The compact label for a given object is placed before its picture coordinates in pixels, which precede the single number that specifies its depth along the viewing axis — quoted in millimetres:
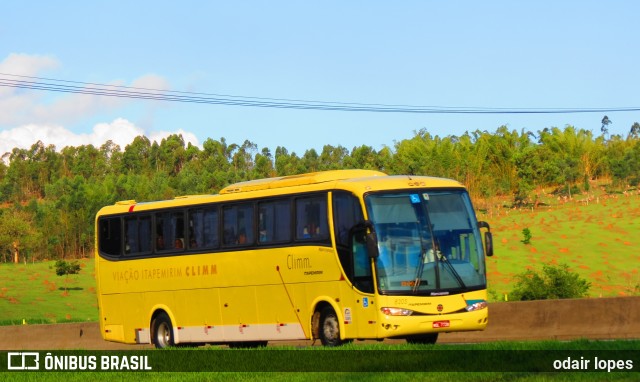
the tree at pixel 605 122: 174250
